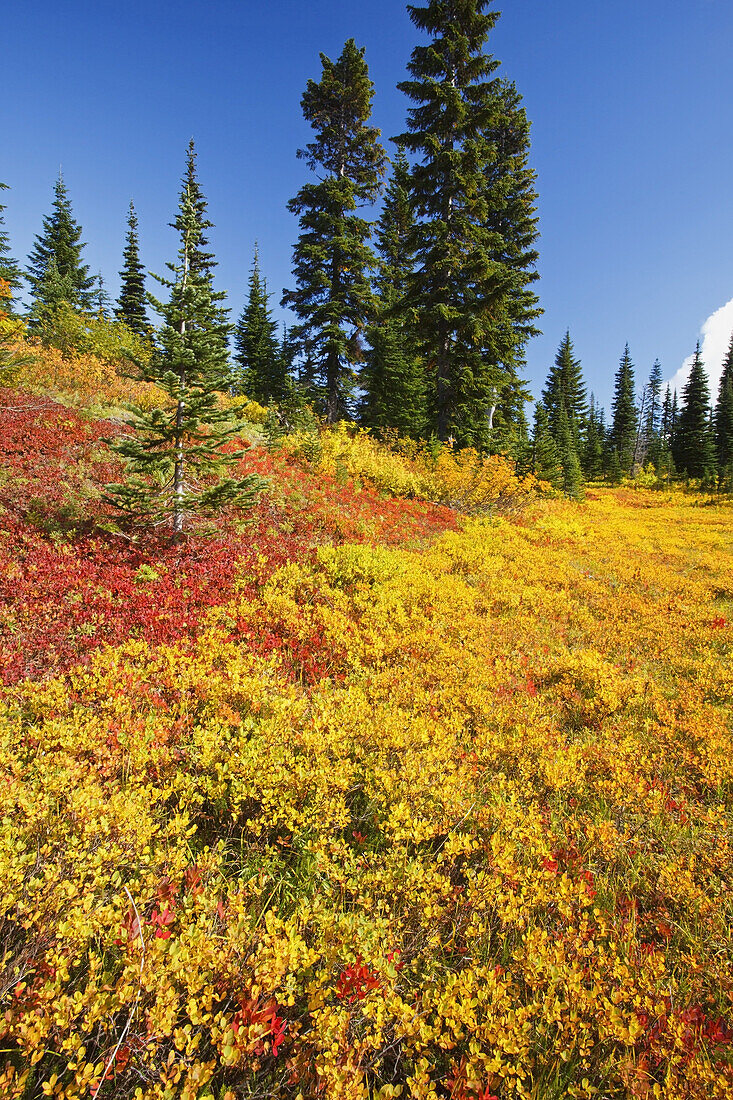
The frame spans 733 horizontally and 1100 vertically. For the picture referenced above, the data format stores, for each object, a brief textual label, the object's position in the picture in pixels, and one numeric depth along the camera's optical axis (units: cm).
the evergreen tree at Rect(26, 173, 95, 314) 4152
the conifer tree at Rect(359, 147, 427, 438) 2396
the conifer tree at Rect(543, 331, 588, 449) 4941
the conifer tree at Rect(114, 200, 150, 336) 3781
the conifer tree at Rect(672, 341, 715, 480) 4628
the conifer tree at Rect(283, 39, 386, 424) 2078
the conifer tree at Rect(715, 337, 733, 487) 4672
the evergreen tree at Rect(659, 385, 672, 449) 6884
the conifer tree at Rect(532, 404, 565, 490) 2547
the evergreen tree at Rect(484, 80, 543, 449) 2159
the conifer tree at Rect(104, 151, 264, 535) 663
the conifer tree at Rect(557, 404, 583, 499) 3023
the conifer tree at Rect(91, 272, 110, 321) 4169
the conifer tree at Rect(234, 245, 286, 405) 2655
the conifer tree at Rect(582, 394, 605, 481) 4922
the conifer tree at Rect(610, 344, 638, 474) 5644
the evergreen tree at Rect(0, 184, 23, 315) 2634
